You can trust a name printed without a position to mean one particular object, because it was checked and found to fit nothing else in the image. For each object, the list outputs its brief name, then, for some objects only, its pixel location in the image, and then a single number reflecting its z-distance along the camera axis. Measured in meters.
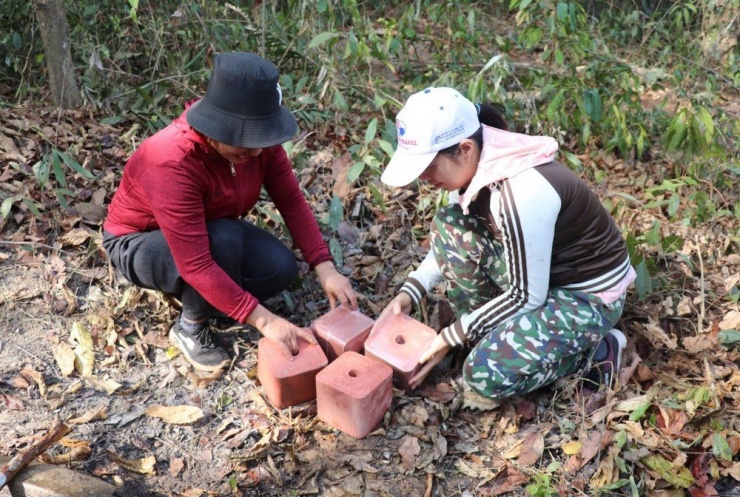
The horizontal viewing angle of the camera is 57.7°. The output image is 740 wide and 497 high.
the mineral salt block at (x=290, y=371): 2.22
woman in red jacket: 1.98
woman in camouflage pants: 1.98
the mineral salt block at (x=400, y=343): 2.30
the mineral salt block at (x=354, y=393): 2.11
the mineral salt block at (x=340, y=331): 2.33
